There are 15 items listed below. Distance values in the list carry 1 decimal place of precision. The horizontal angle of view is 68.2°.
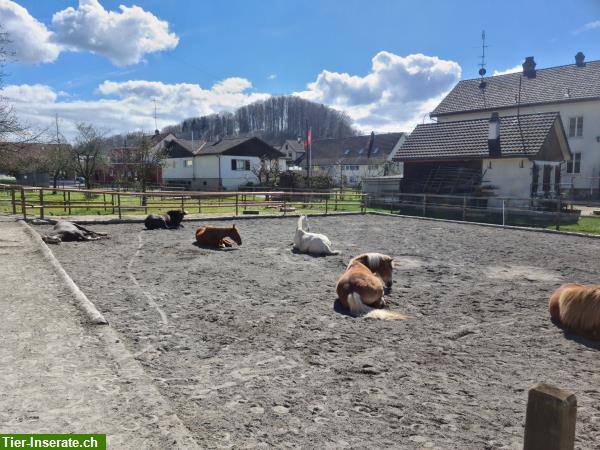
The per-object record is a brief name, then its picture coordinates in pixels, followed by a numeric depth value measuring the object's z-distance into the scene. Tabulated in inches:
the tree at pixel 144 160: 944.9
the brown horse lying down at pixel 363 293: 207.0
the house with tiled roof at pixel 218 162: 1603.1
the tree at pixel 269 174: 1293.1
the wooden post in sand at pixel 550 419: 59.4
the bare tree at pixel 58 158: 1317.7
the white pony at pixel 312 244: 375.6
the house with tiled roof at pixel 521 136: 804.0
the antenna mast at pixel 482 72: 1417.1
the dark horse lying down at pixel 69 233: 426.0
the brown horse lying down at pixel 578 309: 180.4
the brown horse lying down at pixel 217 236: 412.8
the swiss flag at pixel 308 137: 1211.2
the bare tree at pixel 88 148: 1354.6
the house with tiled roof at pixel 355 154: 2169.0
